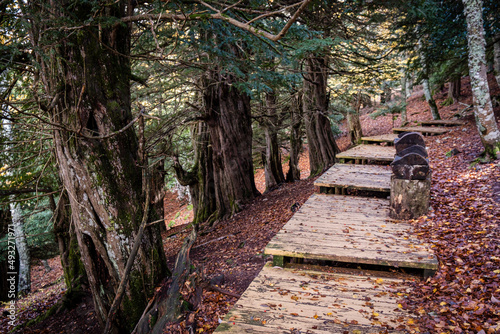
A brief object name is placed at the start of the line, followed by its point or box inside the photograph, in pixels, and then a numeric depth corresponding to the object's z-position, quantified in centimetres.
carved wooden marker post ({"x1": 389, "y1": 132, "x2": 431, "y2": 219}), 483
